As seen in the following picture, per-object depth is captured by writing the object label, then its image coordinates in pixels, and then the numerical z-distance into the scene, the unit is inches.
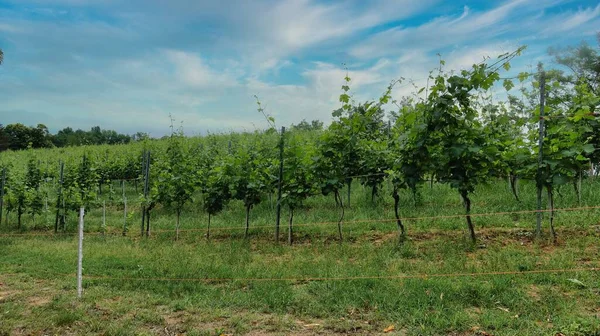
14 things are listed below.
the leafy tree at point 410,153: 239.8
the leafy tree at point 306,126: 762.4
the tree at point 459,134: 226.8
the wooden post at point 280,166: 304.8
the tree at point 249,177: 320.8
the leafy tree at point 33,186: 447.2
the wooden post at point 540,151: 232.5
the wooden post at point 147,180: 383.1
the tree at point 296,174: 297.1
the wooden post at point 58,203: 431.9
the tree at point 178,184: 361.1
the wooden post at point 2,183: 478.0
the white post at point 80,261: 193.9
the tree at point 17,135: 2085.6
